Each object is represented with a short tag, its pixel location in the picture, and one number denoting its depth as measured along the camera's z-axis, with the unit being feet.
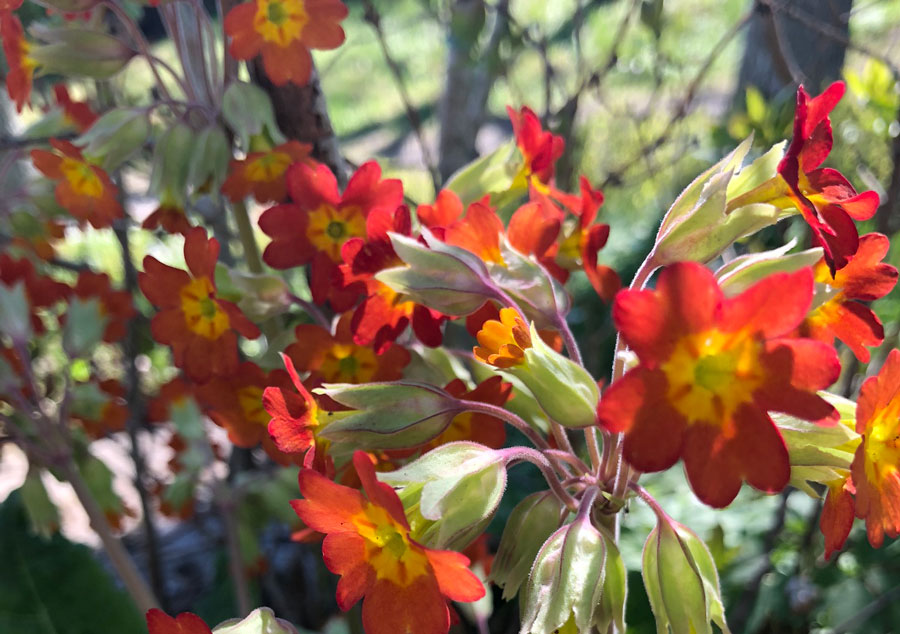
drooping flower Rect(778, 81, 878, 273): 0.32
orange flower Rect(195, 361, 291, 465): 0.43
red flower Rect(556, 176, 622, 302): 0.40
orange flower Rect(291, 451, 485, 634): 0.29
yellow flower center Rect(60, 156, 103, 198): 0.51
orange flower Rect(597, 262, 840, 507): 0.26
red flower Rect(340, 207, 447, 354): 0.38
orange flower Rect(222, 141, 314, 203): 0.47
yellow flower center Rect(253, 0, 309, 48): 0.44
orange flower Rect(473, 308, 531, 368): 0.33
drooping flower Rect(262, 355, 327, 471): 0.33
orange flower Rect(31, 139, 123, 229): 0.50
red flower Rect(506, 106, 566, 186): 0.45
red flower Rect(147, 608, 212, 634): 0.33
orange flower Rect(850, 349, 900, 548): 0.29
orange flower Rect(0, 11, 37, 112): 0.46
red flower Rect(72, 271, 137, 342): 0.70
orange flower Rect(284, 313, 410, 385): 0.40
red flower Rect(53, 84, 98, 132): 0.59
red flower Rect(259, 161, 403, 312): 0.42
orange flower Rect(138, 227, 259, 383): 0.41
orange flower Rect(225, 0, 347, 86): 0.44
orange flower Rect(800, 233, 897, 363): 0.34
